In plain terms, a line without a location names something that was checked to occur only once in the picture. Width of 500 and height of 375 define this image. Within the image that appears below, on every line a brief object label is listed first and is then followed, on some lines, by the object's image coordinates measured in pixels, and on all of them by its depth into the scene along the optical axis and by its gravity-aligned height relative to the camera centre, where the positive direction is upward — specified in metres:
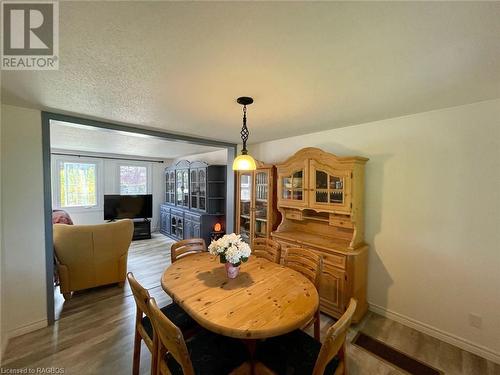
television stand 5.66 -1.30
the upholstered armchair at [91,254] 2.72 -1.00
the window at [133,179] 6.23 +0.07
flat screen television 5.47 -0.67
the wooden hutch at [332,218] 2.38 -0.47
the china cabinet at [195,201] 4.77 -0.46
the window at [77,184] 5.34 -0.07
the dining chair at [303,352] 1.04 -1.08
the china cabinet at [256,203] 3.42 -0.37
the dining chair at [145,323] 1.44 -1.10
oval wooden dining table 1.23 -0.83
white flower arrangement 1.71 -0.56
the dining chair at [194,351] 1.07 -1.08
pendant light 1.93 +0.20
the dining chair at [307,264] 1.90 -0.82
